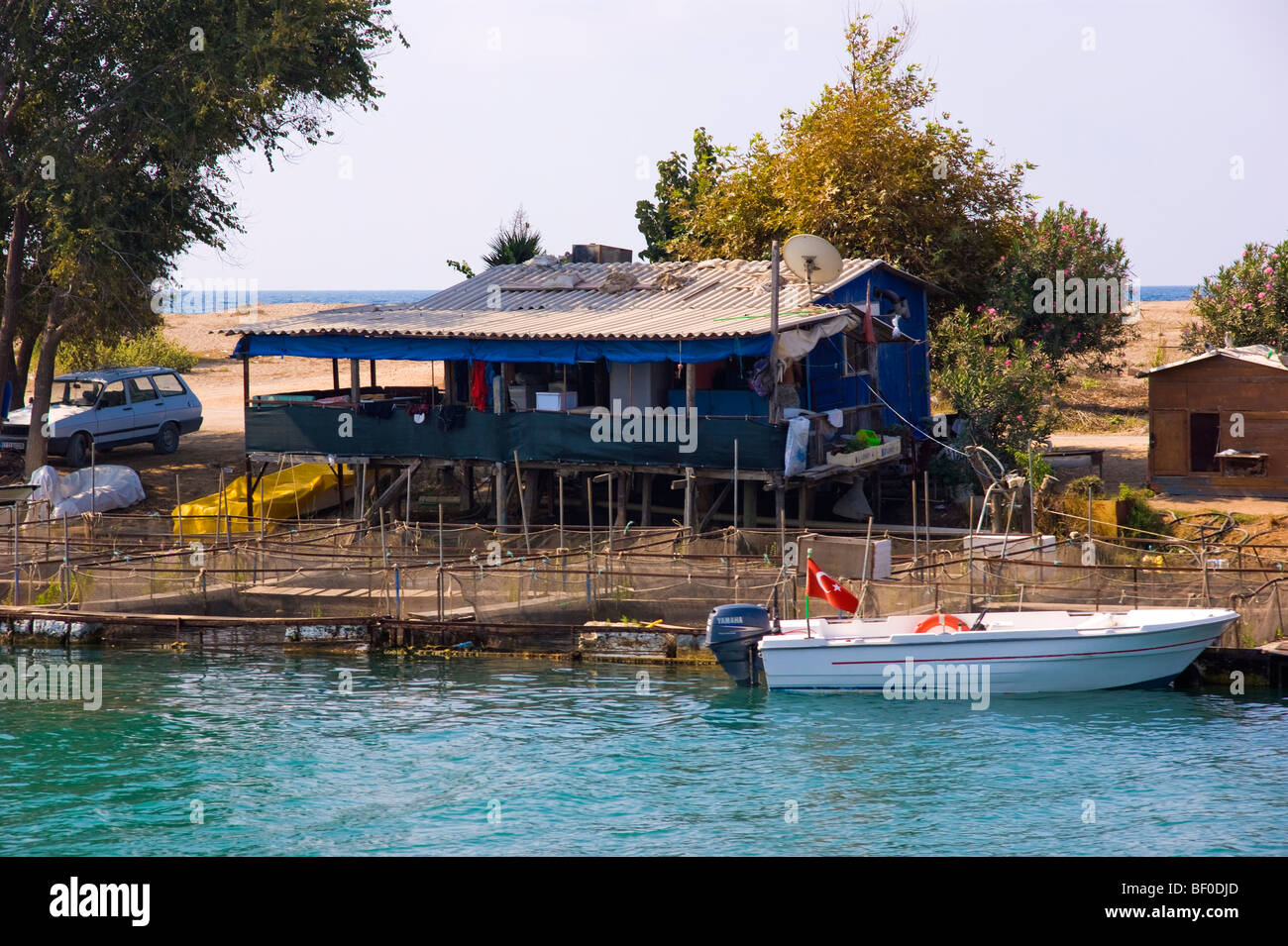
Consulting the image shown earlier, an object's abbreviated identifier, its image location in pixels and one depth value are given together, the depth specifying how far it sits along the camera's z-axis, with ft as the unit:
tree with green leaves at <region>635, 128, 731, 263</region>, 148.87
